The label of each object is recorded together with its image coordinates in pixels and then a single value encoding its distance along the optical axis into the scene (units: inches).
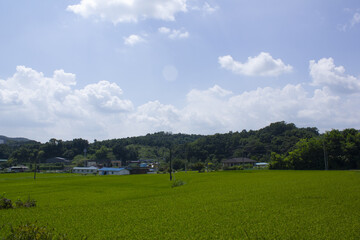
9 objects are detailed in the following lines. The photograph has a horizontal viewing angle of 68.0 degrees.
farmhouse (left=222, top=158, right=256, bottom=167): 4259.4
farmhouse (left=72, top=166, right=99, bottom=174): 4480.8
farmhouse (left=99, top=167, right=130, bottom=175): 3900.1
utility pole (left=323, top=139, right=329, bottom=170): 2376.7
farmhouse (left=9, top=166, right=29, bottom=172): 4679.4
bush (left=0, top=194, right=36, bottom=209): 893.2
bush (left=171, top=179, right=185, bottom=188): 1657.5
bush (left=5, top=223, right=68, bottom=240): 375.6
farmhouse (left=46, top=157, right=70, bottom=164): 5953.7
